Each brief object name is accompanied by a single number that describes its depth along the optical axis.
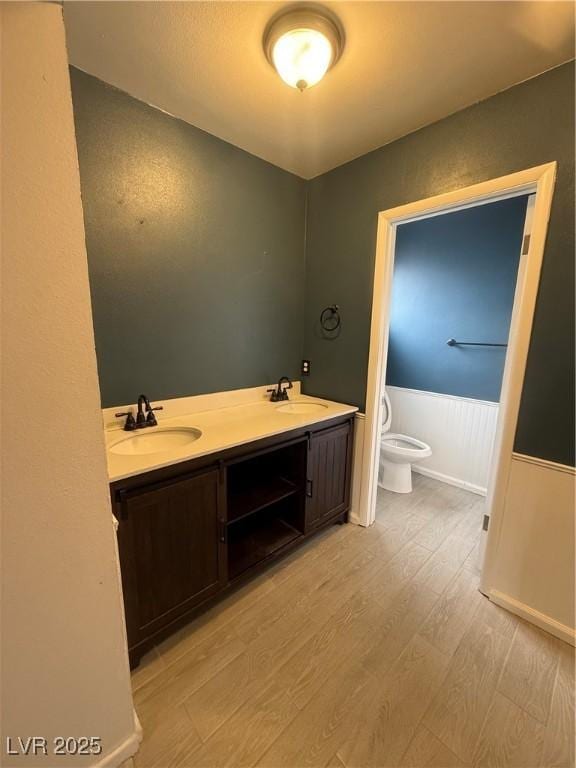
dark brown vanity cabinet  1.19
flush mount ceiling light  1.08
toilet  2.54
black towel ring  2.19
